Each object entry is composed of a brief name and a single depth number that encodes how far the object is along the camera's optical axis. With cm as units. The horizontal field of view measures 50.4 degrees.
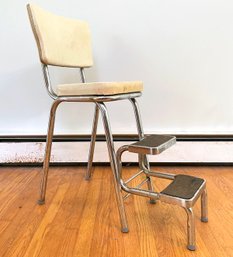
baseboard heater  144
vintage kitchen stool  83
